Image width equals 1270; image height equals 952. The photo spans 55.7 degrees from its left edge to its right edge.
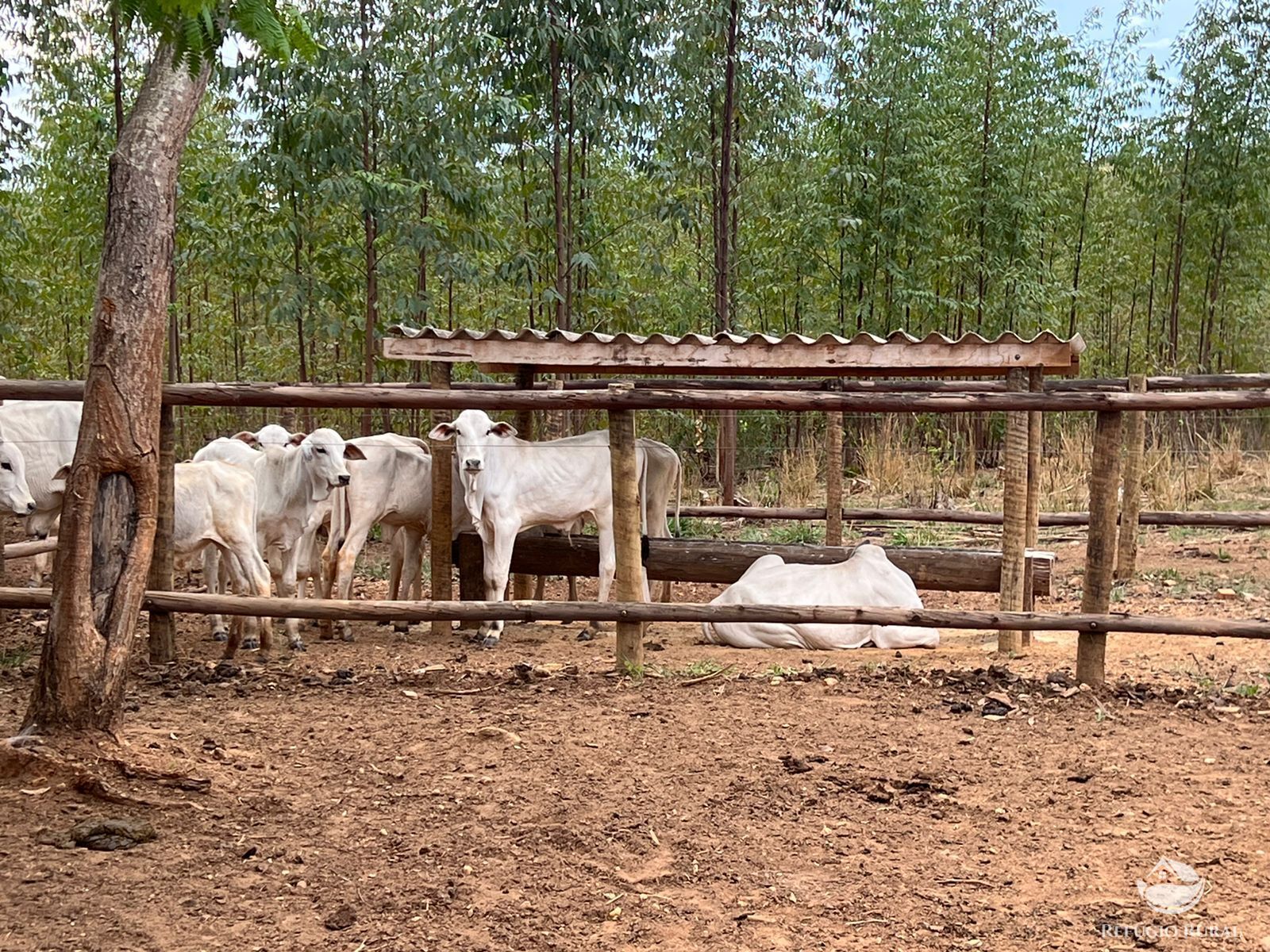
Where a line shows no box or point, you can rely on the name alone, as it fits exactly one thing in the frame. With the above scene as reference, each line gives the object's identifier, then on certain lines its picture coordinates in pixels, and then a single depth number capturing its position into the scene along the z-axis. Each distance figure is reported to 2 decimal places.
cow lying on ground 7.17
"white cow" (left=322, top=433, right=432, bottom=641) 8.01
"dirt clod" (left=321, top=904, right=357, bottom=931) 3.29
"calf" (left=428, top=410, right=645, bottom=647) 7.63
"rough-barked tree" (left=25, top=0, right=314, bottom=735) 4.17
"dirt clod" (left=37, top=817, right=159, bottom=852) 3.71
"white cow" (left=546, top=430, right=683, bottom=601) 8.96
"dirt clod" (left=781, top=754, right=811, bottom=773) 4.57
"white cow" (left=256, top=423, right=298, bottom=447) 7.86
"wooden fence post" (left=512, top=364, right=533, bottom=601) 8.59
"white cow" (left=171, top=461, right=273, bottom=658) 6.60
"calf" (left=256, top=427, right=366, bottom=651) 7.36
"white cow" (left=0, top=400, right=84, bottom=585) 8.41
